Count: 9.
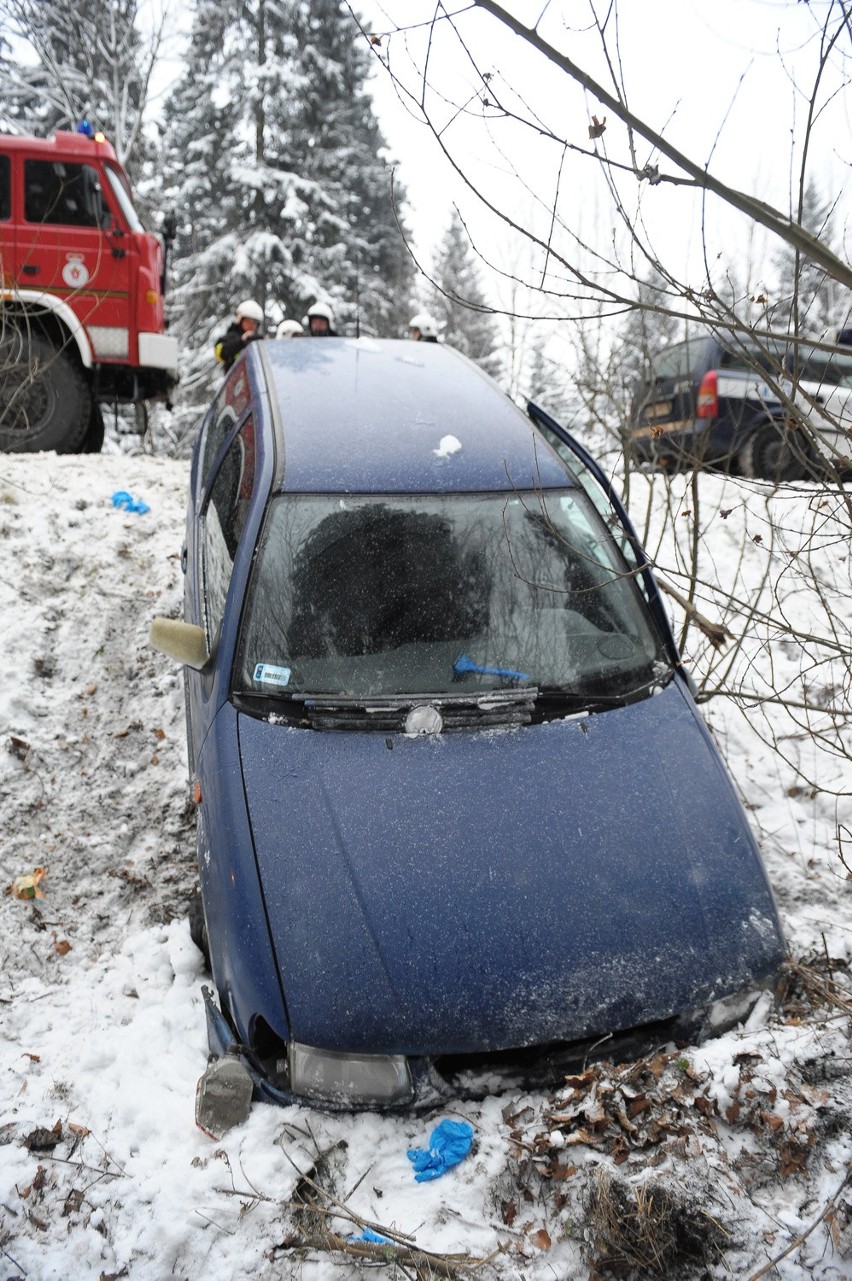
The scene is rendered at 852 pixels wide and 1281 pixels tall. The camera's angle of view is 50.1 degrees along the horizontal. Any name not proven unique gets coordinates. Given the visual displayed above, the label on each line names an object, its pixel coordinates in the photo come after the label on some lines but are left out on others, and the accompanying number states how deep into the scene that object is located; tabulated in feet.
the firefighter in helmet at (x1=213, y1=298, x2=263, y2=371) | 26.11
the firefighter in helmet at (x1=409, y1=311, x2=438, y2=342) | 29.14
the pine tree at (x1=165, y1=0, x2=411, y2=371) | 61.21
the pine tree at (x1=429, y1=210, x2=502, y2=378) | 97.91
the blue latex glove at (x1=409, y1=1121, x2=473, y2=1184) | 7.75
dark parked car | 27.80
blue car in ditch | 8.13
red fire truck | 24.88
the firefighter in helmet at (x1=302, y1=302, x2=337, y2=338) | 27.89
